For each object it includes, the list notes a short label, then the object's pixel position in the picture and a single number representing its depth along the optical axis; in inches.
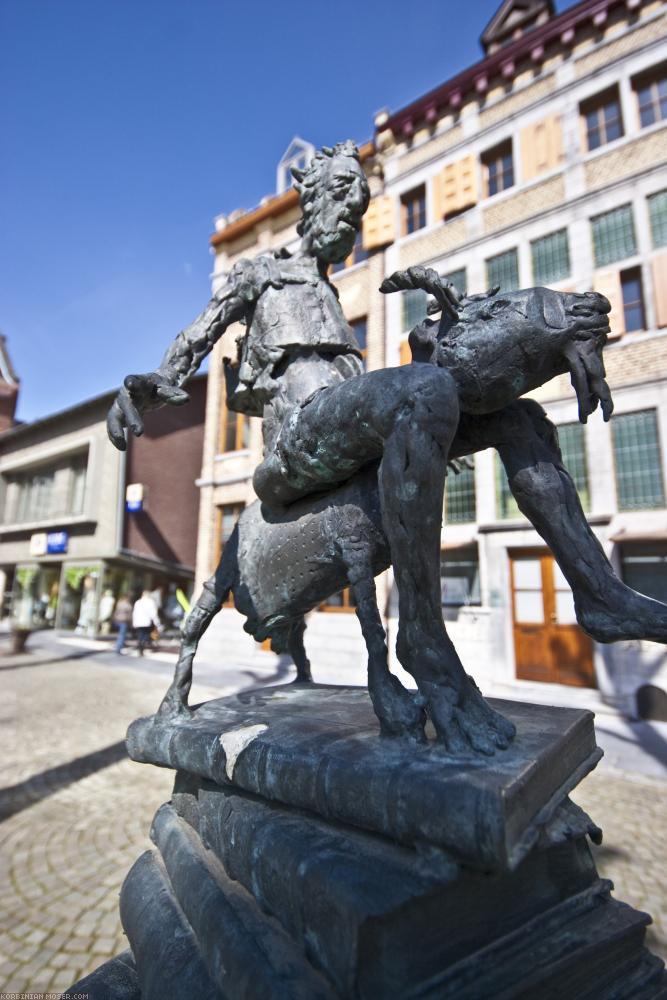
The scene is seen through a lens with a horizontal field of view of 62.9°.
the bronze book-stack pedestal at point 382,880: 38.7
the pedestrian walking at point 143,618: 461.7
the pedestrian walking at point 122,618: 468.8
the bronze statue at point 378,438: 50.2
